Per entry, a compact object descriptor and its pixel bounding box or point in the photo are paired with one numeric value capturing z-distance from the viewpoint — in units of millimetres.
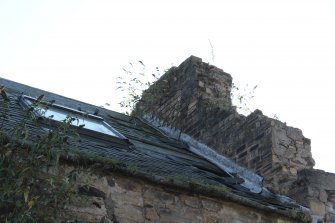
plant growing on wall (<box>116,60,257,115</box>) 9570
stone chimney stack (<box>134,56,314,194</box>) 6863
